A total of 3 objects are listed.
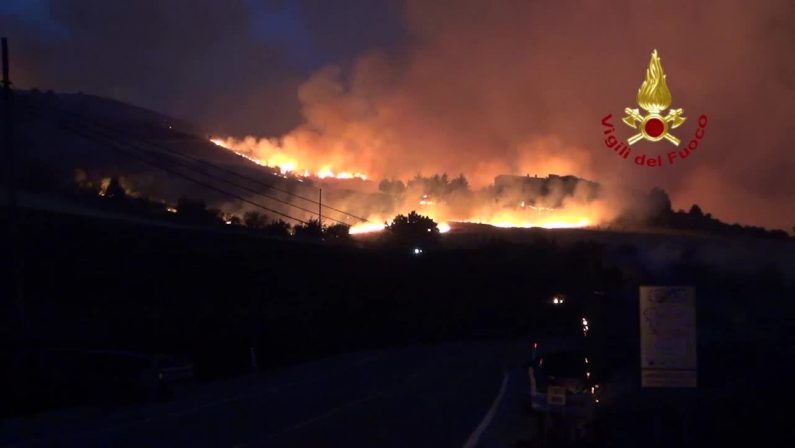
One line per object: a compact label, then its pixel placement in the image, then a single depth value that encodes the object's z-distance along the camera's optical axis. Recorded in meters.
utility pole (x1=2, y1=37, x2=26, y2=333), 33.44
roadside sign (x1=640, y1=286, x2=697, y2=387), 13.52
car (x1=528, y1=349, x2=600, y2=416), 18.66
